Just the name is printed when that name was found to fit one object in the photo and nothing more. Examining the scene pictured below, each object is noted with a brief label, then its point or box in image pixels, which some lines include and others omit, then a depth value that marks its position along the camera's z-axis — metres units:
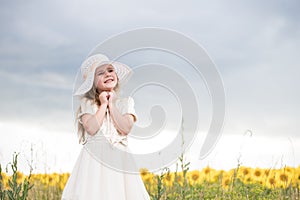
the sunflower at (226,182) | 5.42
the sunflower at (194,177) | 5.77
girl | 3.42
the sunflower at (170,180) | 5.55
